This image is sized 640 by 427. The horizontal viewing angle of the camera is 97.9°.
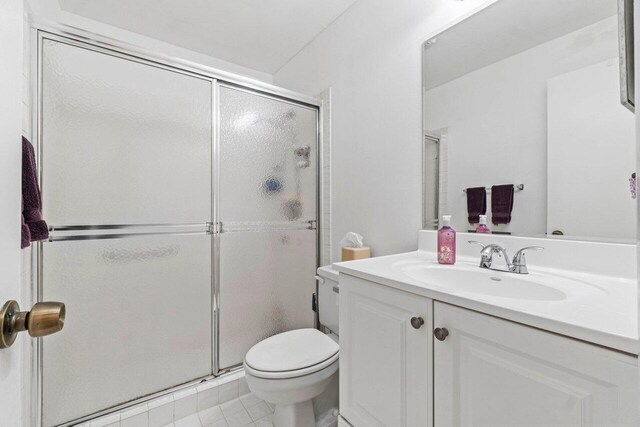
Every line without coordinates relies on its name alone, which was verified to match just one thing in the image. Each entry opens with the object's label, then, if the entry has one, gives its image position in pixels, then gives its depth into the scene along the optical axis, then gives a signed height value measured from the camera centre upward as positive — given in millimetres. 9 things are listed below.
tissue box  1547 -227
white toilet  1187 -690
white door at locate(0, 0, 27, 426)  371 +46
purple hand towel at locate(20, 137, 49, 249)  869 +37
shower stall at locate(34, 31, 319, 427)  1222 -45
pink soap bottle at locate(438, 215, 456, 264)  1091 -133
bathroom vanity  502 -289
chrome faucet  930 -160
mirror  860 +330
